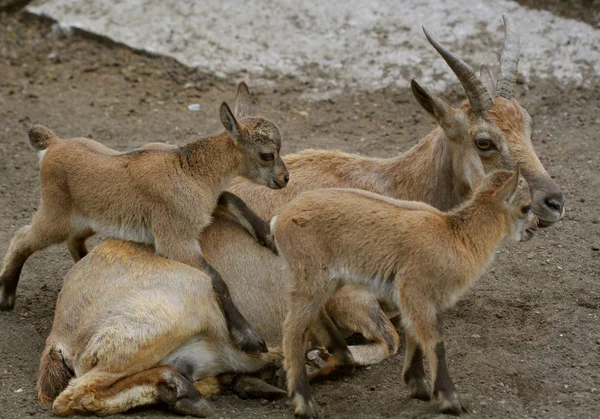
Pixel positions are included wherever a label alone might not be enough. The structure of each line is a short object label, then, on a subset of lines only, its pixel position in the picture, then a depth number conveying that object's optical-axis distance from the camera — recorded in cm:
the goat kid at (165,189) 1445
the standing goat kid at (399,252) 1254
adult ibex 1362
